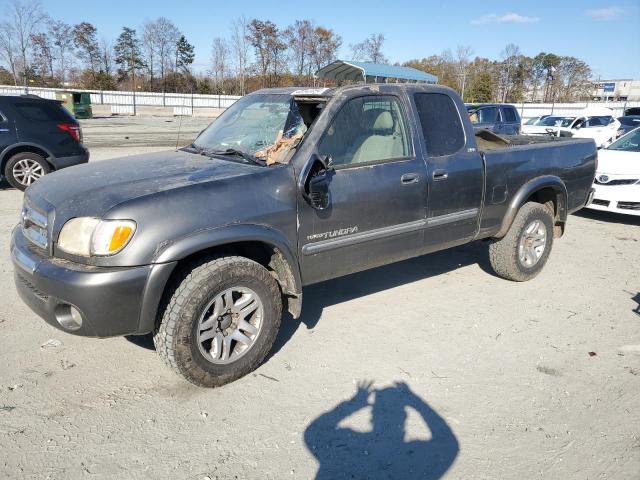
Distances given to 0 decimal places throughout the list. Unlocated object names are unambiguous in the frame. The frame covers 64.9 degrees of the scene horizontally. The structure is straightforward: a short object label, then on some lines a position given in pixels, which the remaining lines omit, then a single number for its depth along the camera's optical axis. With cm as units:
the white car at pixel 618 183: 779
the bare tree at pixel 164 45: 6190
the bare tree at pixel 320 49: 6238
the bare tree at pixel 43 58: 5809
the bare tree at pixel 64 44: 5972
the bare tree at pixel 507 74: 6662
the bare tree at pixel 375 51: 5834
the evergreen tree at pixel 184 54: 6334
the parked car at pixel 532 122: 2062
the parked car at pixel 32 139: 858
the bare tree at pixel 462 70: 6434
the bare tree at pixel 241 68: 5878
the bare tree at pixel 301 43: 6209
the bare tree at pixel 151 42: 6188
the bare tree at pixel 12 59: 5066
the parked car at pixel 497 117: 1591
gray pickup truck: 284
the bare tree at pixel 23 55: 5033
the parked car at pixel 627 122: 2060
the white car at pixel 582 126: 1883
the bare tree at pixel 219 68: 5997
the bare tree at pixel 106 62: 6206
